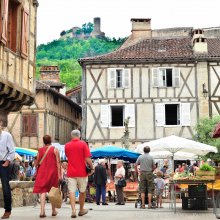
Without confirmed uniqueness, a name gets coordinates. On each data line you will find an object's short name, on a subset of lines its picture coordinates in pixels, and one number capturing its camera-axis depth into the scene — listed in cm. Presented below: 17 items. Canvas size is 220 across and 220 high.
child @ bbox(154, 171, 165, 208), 1545
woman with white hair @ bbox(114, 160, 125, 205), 1709
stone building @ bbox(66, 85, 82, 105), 5156
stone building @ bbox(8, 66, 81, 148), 3428
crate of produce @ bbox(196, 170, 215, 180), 1202
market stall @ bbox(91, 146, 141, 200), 1978
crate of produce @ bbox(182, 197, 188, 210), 1314
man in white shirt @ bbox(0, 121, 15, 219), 928
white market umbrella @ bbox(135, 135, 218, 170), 1602
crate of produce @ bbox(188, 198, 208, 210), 1294
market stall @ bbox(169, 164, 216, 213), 1208
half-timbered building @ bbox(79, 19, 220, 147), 3291
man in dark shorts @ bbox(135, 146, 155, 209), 1342
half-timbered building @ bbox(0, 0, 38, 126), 1512
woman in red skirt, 997
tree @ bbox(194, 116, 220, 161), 3009
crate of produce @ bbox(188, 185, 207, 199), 1287
